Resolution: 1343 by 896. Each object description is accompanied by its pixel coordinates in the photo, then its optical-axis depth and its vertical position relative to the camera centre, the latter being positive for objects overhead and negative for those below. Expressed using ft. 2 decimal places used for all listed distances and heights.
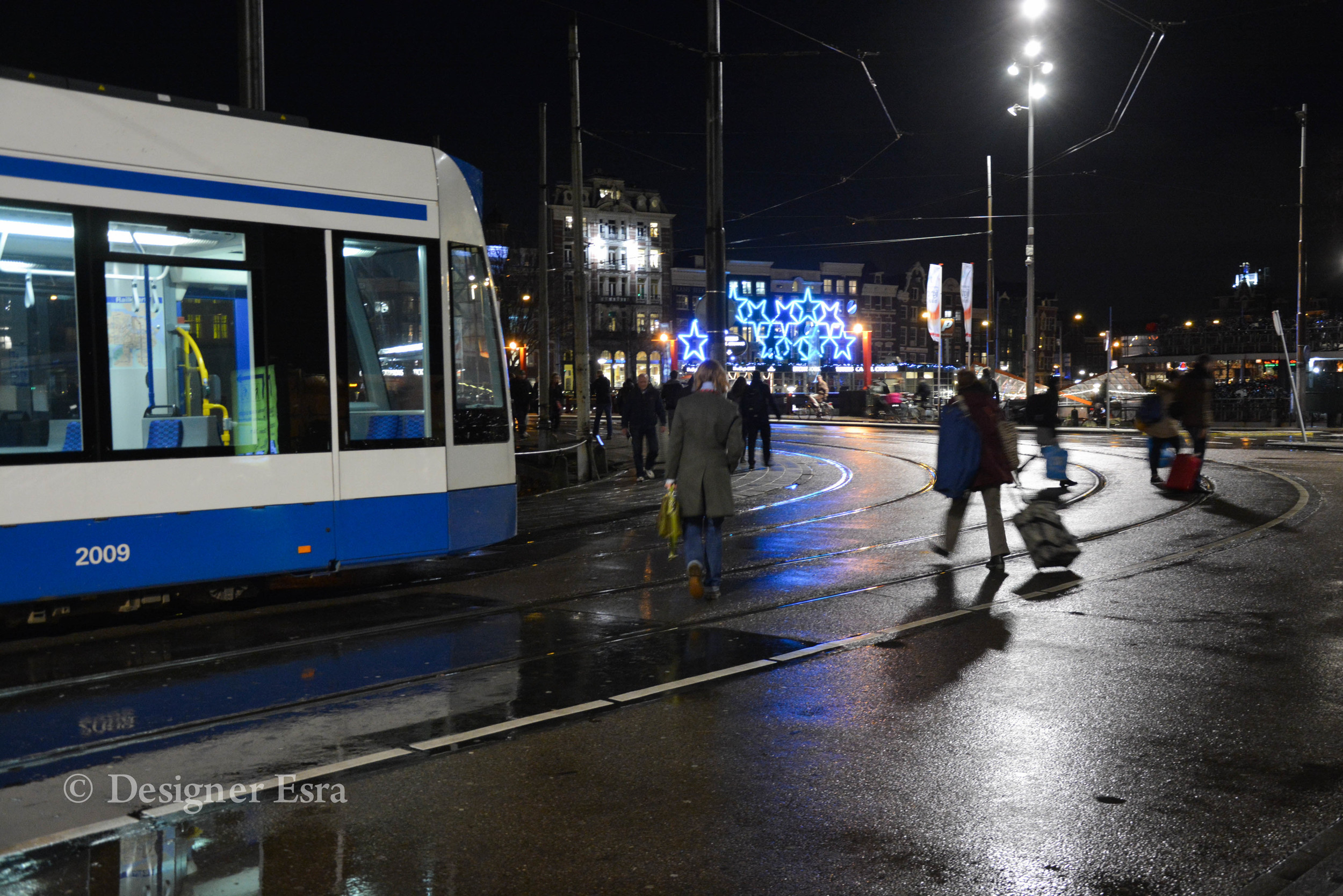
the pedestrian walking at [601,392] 81.25 -0.73
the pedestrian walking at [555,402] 89.15 -1.60
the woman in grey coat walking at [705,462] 27.07 -1.98
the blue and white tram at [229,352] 22.84 +0.80
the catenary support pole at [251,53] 35.91 +10.76
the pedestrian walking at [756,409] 64.08 -1.69
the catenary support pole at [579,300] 65.62 +5.01
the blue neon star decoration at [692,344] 157.89 +5.24
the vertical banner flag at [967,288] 138.31 +11.34
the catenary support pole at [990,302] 146.10 +9.97
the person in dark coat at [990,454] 30.55 -2.13
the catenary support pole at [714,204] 52.65 +8.44
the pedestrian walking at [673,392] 66.13 -0.62
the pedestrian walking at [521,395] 78.02 -0.85
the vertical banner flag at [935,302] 139.03 +9.70
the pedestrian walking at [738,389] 61.46 -0.52
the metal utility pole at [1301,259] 116.37 +11.96
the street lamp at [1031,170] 101.91 +20.45
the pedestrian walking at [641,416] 62.54 -1.93
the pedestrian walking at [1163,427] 52.65 -2.47
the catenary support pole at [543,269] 84.38 +8.74
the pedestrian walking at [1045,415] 47.34 -1.67
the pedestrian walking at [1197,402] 49.93 -1.27
